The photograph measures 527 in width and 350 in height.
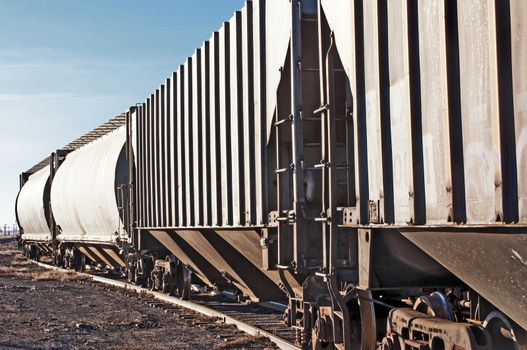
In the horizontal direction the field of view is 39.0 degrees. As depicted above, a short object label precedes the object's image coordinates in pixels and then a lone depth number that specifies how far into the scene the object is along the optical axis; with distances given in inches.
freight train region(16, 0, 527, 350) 169.8
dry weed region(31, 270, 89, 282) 918.4
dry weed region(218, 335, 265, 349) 395.2
